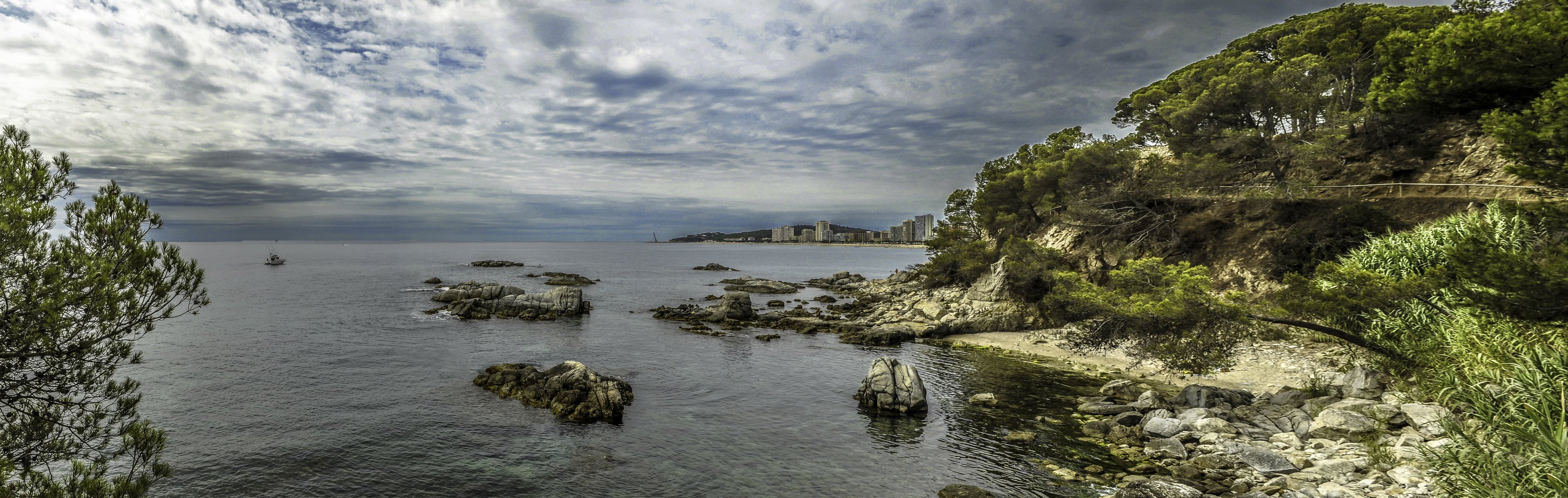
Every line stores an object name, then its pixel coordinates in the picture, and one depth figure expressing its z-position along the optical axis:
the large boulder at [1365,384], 18.48
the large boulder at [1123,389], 24.00
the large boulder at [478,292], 57.00
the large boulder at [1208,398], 21.42
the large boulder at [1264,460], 15.65
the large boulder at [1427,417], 14.84
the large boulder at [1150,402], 21.50
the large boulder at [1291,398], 19.95
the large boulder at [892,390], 23.55
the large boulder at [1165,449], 17.69
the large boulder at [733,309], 50.06
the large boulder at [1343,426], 16.22
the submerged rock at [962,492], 15.84
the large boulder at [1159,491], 14.39
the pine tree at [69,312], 8.80
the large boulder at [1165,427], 19.14
